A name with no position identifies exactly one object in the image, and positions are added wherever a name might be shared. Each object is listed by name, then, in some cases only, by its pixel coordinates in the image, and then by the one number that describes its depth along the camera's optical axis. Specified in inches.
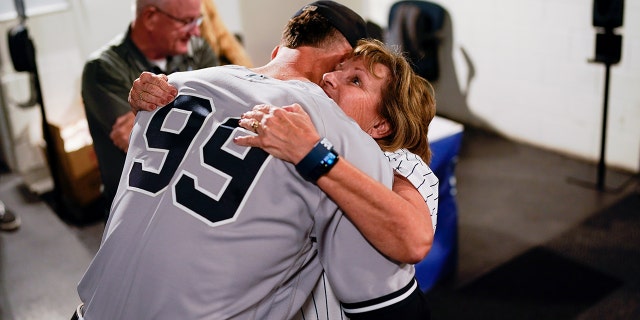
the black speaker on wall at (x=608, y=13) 146.5
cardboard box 156.3
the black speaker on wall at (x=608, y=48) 149.4
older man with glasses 91.0
